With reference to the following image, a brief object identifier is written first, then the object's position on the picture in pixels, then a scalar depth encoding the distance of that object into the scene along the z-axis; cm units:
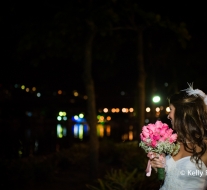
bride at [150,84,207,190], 332
